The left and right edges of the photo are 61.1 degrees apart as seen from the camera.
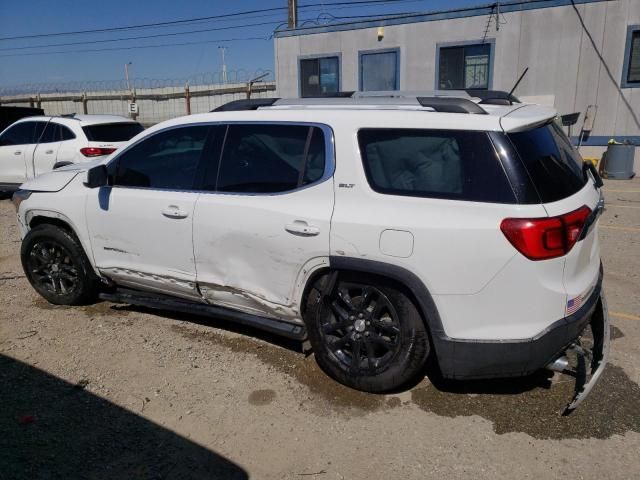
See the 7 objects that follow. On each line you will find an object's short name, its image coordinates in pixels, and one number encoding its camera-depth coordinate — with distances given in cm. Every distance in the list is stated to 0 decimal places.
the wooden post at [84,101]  2377
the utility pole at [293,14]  1924
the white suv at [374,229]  281
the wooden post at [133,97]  2216
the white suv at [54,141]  926
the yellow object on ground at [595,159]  1289
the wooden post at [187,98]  1977
